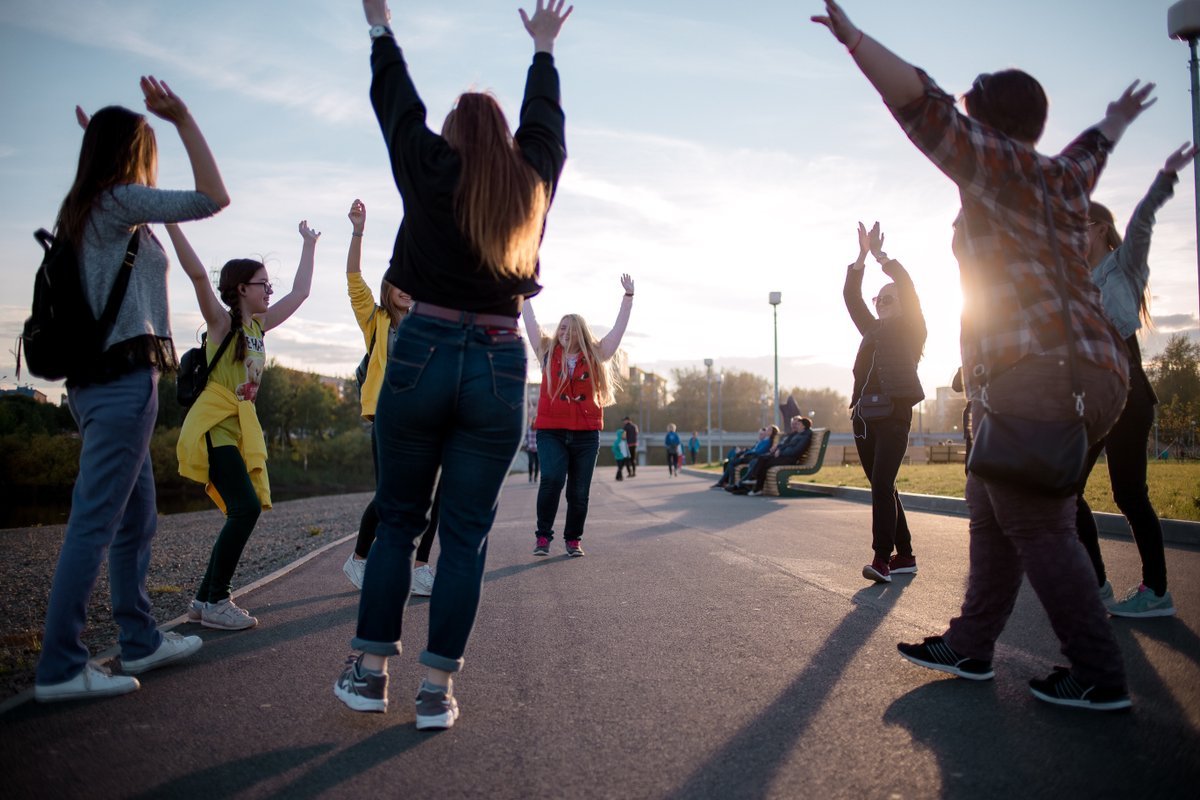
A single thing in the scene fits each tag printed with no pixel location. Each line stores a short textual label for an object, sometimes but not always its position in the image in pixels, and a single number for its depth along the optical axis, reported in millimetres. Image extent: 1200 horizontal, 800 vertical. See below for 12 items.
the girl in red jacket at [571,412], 6891
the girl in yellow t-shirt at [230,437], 4176
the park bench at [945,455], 35125
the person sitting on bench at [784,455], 16203
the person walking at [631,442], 31984
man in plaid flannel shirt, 2674
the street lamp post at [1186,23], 8680
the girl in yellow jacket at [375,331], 5066
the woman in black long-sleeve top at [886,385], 5402
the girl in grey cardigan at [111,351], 3006
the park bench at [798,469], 16188
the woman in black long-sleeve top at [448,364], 2617
